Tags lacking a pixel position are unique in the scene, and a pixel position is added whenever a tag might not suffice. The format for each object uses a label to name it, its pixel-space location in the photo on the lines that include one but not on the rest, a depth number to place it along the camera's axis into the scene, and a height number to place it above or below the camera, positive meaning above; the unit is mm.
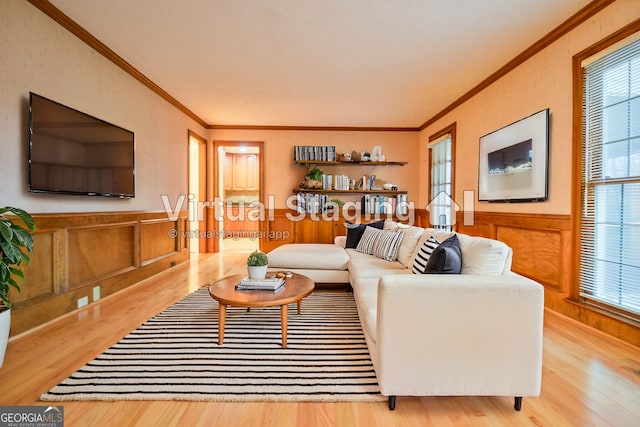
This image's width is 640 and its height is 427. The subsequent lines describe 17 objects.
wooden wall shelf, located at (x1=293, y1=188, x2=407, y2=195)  5480 +316
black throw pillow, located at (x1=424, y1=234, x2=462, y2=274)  1790 -329
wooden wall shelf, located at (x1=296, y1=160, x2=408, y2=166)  5438 +855
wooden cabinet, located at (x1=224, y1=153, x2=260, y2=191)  8141 +1018
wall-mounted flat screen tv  2186 +478
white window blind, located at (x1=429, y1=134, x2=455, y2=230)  4625 +418
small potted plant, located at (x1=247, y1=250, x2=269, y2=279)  2336 -477
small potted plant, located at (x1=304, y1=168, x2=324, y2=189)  5434 +540
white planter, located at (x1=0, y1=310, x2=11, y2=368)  1684 -735
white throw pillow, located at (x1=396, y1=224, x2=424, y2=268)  2818 -368
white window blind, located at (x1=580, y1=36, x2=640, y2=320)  2047 +197
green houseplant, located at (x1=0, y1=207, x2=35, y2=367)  1675 -282
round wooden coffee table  1961 -635
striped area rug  1525 -974
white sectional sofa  1353 -601
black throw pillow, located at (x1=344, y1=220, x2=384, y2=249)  3862 -339
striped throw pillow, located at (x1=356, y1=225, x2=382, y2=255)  3432 -397
